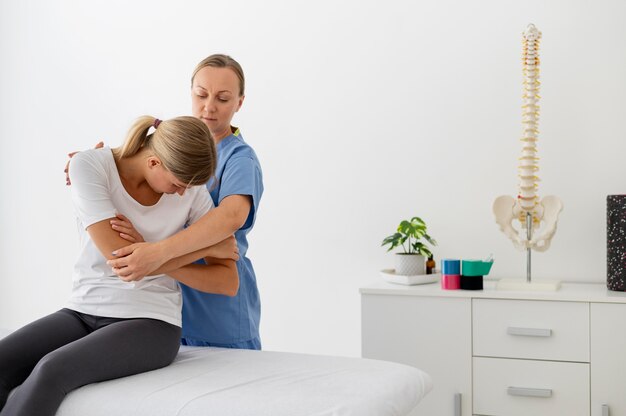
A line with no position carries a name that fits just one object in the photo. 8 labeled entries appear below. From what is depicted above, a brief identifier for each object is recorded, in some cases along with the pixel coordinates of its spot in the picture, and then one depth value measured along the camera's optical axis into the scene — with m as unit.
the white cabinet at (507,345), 2.25
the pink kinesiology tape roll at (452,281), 2.46
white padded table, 1.43
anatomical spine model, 2.50
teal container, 2.42
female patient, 1.61
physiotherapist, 1.92
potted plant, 2.59
